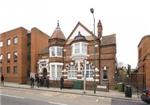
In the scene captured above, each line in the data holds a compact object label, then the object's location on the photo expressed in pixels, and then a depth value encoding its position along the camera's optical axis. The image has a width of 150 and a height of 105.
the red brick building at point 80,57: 15.80
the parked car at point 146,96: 8.55
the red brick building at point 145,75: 12.98
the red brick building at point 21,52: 20.58
